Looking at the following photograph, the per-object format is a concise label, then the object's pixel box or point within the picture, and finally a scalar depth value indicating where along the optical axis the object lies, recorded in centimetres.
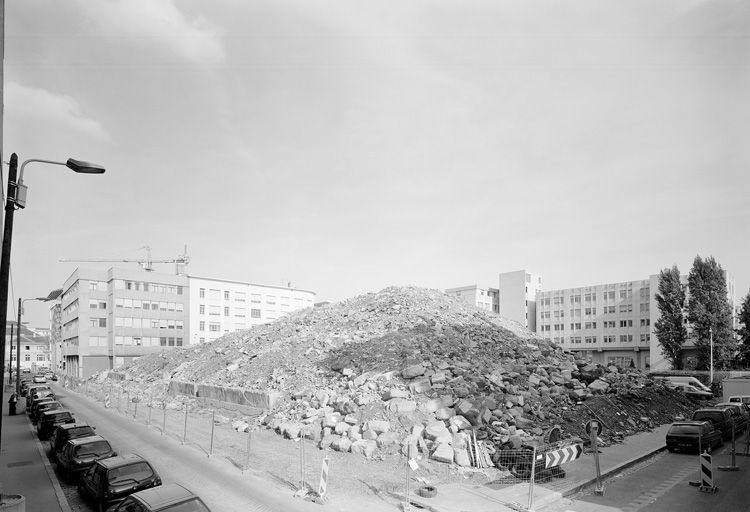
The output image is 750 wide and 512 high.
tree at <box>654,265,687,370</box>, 6600
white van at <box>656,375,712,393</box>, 4728
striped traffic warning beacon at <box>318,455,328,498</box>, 1439
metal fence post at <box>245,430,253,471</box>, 1778
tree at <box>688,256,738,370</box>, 6241
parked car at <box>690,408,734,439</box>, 2498
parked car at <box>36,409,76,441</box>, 2541
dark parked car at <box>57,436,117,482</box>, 1711
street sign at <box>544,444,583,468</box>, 1459
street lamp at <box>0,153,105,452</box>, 1070
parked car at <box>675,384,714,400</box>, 4069
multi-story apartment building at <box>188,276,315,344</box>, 8369
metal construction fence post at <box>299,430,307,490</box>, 1539
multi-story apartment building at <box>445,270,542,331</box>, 9806
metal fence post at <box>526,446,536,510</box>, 1368
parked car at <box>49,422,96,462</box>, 2016
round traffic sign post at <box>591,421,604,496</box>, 1552
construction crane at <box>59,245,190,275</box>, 14350
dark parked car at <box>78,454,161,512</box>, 1372
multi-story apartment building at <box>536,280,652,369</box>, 8012
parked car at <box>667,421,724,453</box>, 2155
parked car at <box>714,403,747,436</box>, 2775
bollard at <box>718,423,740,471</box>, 1875
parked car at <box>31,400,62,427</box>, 2973
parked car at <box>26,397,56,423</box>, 3348
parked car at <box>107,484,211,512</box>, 1050
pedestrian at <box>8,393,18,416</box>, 3788
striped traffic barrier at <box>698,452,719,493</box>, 1580
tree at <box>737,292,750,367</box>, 6228
